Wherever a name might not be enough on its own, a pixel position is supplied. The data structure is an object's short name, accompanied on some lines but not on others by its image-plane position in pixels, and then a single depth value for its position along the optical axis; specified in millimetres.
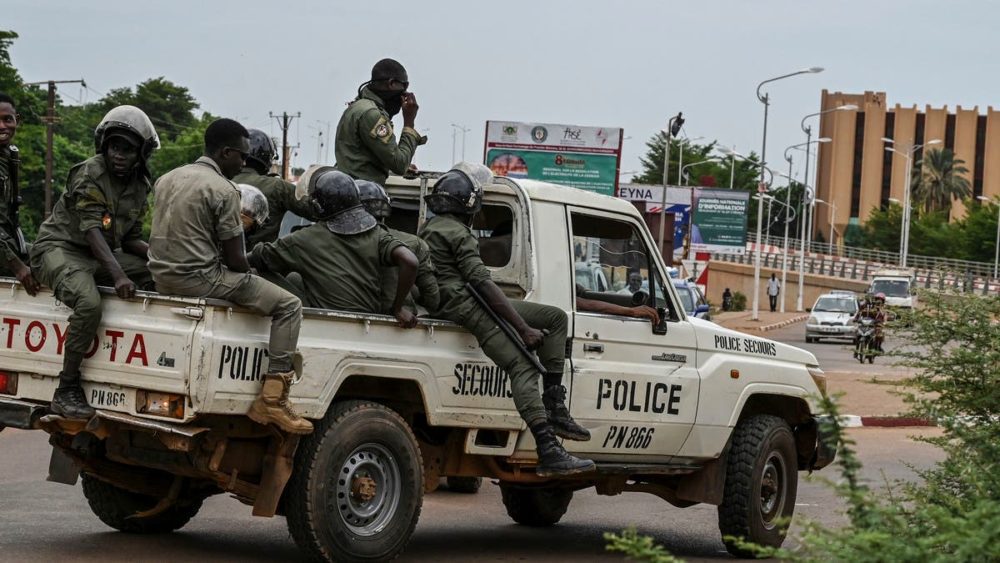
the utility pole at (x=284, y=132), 77938
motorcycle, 35188
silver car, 50188
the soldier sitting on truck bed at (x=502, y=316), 8633
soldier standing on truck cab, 9555
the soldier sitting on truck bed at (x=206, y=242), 7707
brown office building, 132750
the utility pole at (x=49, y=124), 51562
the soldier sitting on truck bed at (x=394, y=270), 8602
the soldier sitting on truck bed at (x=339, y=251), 8492
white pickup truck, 7684
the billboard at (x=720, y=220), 75000
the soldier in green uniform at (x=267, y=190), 9539
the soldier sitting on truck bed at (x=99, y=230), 7820
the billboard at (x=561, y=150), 50188
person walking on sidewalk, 77062
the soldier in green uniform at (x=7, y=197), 8800
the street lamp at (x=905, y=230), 90625
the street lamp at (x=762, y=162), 57331
